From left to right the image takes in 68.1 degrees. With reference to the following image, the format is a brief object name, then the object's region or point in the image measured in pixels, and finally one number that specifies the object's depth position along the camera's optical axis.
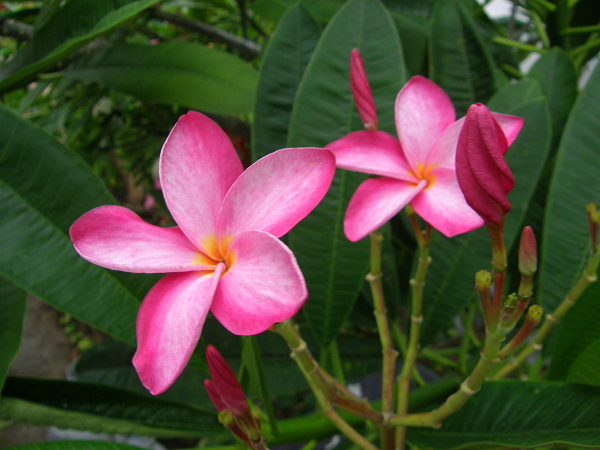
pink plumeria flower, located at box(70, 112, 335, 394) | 0.25
